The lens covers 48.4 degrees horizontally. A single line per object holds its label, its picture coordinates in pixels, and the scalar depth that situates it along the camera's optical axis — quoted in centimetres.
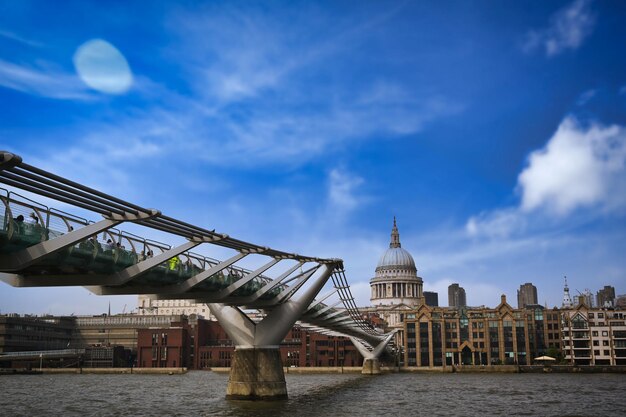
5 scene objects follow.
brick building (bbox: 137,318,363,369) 13338
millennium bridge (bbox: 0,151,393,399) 2211
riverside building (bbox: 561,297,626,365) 11225
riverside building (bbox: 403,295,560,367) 12050
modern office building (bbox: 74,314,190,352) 16025
